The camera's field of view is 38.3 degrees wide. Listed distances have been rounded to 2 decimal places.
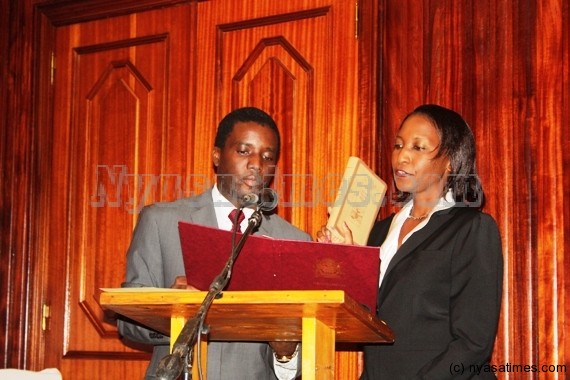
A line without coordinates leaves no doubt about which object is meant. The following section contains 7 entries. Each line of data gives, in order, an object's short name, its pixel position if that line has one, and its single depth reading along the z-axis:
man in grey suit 2.80
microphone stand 1.61
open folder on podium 2.06
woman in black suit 2.60
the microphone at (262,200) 2.17
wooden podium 1.94
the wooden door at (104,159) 4.06
